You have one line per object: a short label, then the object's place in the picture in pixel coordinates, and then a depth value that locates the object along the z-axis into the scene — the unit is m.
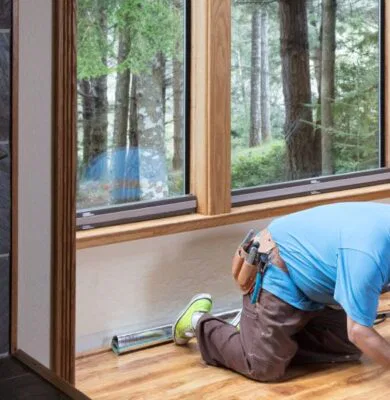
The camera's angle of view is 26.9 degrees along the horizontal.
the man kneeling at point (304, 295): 2.97
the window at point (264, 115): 3.86
